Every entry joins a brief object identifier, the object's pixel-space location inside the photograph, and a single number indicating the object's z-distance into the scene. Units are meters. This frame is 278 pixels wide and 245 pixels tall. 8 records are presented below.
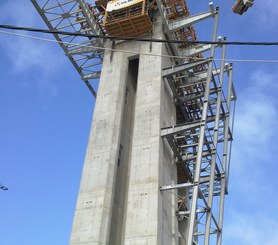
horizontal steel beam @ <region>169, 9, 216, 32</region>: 32.59
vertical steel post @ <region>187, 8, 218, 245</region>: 23.03
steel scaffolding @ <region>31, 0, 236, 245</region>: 29.39
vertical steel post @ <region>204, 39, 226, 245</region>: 25.24
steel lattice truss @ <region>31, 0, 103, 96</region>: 33.56
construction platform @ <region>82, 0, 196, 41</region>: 32.44
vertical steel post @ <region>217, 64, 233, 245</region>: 29.45
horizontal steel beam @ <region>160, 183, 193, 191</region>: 24.96
